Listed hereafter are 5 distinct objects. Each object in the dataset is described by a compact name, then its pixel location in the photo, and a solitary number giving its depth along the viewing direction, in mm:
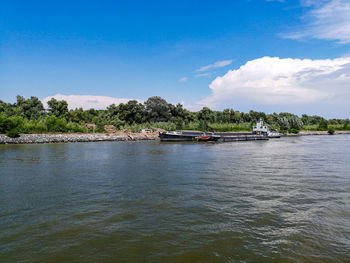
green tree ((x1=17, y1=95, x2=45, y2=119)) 91000
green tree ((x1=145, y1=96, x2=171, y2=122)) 116688
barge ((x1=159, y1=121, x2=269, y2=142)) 72875
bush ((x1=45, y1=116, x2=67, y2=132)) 74375
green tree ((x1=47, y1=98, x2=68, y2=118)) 93362
